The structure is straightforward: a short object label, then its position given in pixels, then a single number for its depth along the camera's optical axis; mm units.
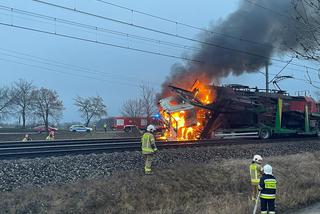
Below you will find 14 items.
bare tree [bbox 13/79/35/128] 74688
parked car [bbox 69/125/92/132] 64819
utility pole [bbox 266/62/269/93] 33162
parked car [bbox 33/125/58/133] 61819
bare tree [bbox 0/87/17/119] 72438
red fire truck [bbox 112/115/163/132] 57734
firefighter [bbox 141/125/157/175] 12828
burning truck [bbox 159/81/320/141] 21219
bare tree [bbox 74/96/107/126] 86938
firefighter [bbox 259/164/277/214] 9434
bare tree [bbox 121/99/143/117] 71188
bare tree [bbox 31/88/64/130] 74875
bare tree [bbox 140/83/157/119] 58938
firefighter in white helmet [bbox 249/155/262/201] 11823
